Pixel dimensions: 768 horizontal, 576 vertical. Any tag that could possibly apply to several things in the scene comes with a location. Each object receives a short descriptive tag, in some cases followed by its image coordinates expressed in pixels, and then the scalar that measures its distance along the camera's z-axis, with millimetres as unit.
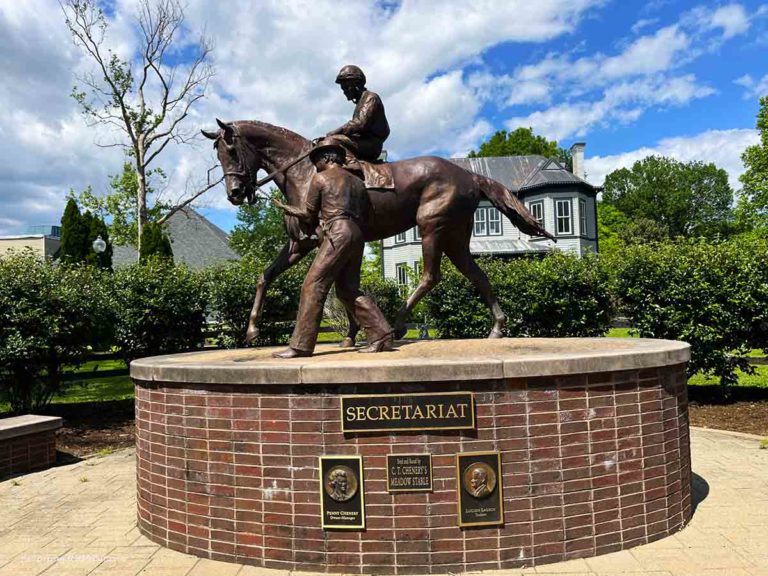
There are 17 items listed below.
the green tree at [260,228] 54422
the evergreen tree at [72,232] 26781
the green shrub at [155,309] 11828
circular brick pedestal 4113
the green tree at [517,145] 50969
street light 19266
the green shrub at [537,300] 11922
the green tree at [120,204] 31500
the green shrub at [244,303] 12484
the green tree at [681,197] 59906
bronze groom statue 5141
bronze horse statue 6000
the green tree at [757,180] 34000
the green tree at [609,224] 51350
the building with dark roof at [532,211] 36062
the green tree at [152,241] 22547
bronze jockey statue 6191
